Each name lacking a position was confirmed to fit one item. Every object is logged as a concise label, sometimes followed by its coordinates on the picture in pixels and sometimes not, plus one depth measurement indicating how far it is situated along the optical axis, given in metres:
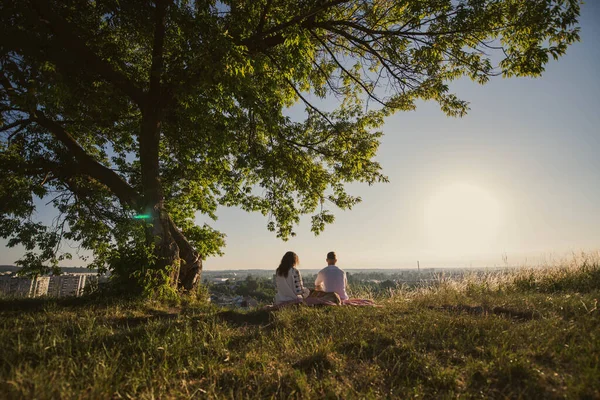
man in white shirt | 8.44
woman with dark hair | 7.93
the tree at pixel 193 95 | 6.80
